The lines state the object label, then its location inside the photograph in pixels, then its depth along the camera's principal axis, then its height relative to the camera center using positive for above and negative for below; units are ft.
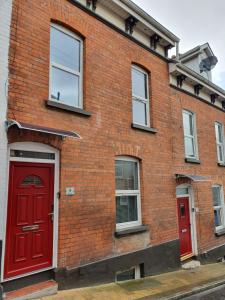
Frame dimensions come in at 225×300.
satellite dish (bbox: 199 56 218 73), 43.83 +21.86
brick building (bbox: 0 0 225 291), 16.62 +3.39
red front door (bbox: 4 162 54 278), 15.52 -1.47
